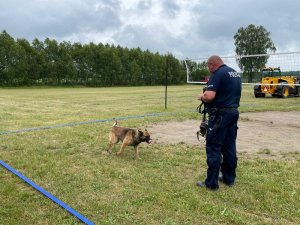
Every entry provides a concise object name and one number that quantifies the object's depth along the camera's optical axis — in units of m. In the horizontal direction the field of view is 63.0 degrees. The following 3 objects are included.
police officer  3.28
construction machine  15.19
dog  4.33
